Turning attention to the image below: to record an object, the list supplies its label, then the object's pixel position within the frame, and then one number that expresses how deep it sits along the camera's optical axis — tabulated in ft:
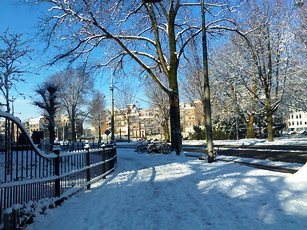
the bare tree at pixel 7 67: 66.28
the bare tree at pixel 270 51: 70.90
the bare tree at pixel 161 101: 114.19
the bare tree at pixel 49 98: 103.95
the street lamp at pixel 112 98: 87.08
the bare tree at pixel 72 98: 135.06
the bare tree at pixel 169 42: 46.54
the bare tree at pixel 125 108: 148.54
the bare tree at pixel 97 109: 158.42
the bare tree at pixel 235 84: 80.02
